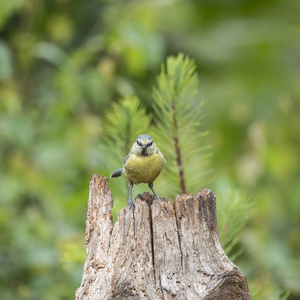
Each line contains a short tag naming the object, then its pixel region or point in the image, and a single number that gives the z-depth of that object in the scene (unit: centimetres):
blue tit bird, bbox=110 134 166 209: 714
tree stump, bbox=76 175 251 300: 698
